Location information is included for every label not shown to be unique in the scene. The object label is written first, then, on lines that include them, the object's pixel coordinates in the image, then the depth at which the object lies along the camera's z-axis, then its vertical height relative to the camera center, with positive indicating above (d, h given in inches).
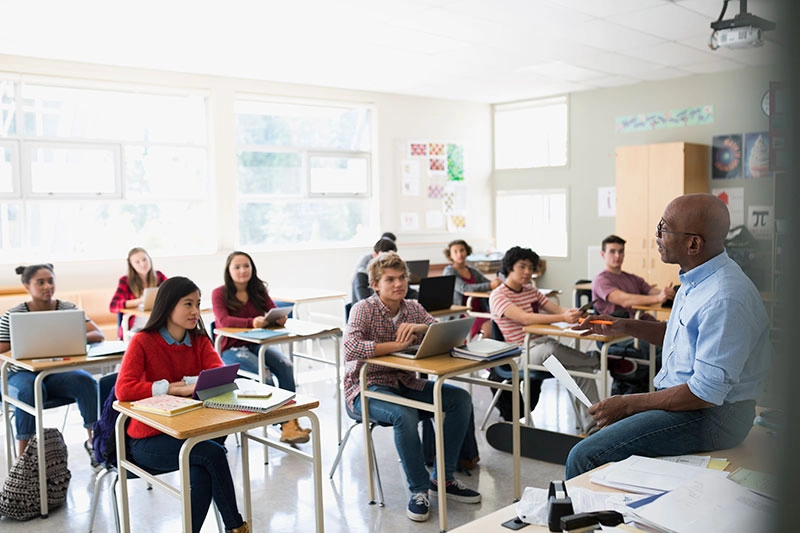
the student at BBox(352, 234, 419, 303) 219.1 -17.7
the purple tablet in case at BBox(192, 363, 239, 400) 105.0 -23.1
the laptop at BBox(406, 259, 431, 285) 249.8 -17.2
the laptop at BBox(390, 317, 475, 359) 131.6 -21.9
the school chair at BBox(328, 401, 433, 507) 136.4 -38.4
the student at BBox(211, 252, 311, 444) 173.3 -22.1
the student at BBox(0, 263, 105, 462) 144.0 -30.9
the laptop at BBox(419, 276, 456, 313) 202.1 -20.3
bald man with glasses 81.4 -17.9
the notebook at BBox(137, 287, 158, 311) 208.2 -20.8
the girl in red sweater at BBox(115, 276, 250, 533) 105.0 -23.3
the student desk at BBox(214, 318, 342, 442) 158.9 -25.4
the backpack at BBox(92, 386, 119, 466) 109.3 -31.5
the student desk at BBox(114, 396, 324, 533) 92.7 -26.9
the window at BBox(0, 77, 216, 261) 256.5 +20.7
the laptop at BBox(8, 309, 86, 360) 135.6 -20.0
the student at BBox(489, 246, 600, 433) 169.8 -22.8
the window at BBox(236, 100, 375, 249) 312.3 +22.1
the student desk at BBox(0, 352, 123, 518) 131.3 -25.6
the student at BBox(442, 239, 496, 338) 237.3 -19.9
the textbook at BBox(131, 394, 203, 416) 98.9 -24.9
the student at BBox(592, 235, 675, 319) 192.7 -19.9
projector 161.3 +42.2
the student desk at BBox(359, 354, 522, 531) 124.0 -28.9
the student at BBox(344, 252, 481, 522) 130.4 -30.5
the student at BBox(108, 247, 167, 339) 225.8 -16.9
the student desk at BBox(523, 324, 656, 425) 155.4 -28.0
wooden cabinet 301.3 +11.9
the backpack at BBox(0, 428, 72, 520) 130.8 -46.3
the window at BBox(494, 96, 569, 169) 362.6 +43.2
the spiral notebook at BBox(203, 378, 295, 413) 100.7 -25.0
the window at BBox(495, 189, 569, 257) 366.3 -1.3
